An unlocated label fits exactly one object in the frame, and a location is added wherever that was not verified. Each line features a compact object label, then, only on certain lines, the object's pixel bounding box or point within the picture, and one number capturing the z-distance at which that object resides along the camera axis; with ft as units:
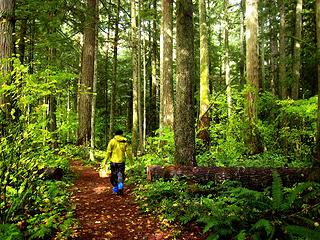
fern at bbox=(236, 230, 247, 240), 14.57
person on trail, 29.09
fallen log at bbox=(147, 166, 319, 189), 25.45
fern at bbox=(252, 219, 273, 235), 14.63
